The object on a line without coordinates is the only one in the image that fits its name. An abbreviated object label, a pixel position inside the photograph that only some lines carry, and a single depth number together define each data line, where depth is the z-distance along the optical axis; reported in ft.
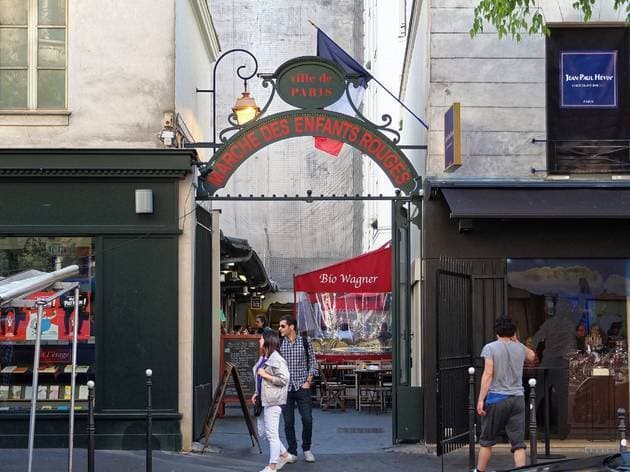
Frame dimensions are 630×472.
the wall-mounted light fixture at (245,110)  52.60
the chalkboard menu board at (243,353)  67.31
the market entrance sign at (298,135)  47.62
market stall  73.87
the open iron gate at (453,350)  42.42
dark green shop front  45.37
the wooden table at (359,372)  68.54
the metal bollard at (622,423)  33.32
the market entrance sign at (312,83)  47.91
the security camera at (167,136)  45.70
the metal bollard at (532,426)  36.63
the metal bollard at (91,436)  34.04
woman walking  41.01
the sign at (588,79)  47.14
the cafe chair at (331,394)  69.51
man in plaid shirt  45.01
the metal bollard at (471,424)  38.63
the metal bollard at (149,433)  37.05
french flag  48.85
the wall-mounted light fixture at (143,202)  45.44
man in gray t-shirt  37.04
